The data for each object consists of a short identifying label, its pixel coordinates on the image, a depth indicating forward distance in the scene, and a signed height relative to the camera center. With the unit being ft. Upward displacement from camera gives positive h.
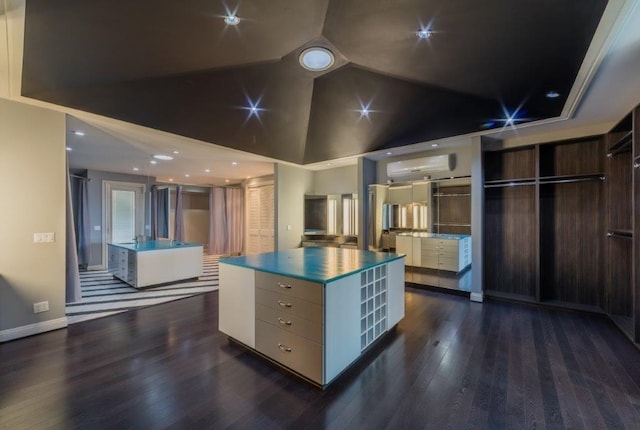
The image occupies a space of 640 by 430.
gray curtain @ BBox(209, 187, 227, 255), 27.35 -0.68
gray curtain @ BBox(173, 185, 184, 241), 25.41 -0.53
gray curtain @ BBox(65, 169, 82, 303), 10.87 -2.09
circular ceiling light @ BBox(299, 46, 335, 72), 8.87 +5.62
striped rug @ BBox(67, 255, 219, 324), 11.63 -4.25
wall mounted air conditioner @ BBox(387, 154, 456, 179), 14.76 +2.92
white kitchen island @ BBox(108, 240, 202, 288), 14.78 -2.82
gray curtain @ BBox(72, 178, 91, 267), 20.45 -0.31
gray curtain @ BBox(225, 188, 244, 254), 28.17 -0.06
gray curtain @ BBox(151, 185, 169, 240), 24.56 +0.64
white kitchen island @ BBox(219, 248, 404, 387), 6.46 -2.65
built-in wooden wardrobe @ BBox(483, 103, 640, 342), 10.44 -0.43
